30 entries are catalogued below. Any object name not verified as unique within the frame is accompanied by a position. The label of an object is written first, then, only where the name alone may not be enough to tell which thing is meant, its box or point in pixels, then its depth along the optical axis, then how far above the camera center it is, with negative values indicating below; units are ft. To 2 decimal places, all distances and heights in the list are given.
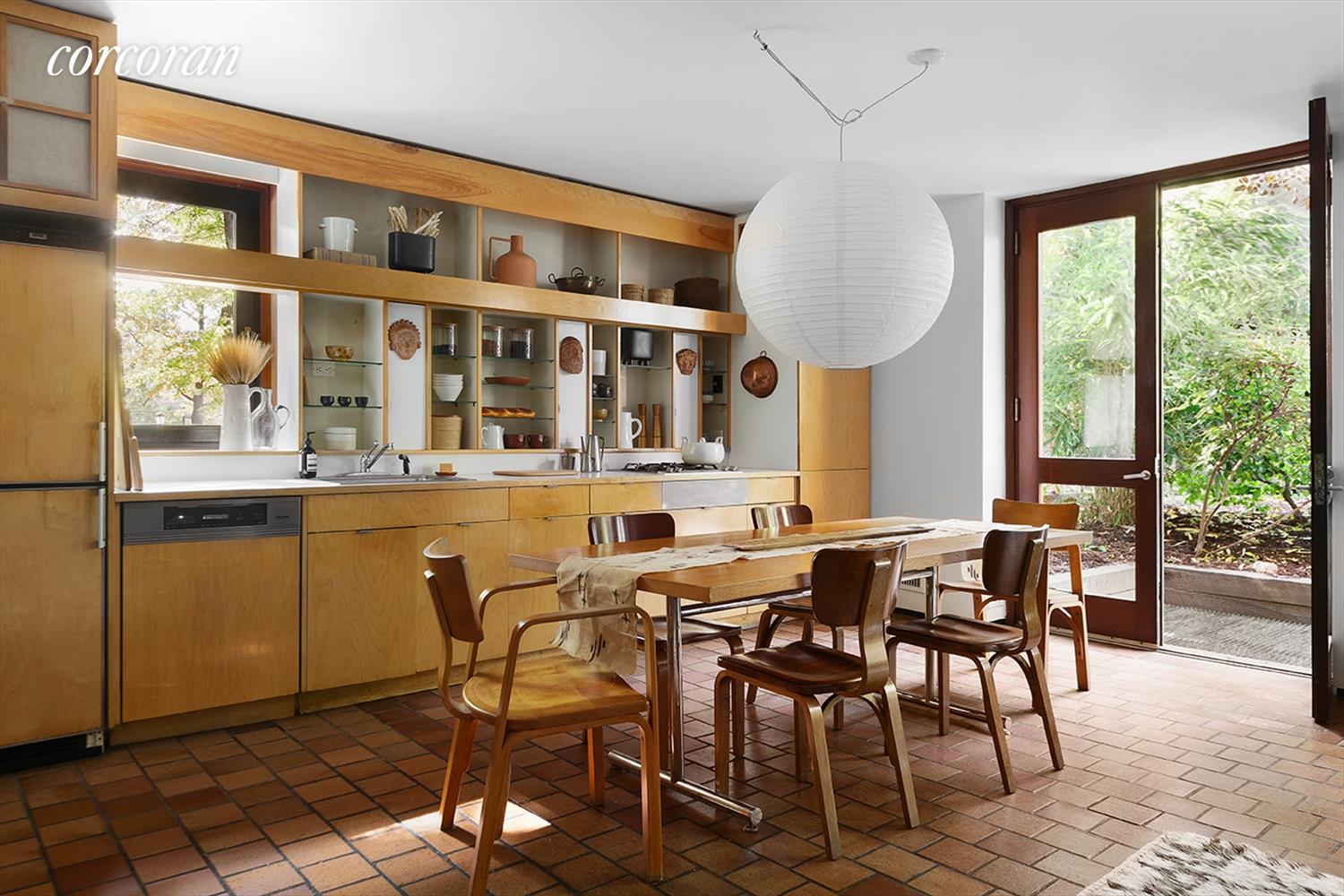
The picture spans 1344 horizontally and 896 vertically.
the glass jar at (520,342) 17.78 +2.04
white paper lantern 9.95 +2.09
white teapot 19.74 -0.10
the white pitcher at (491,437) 17.38 +0.21
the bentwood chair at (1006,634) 10.41 -2.20
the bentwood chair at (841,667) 8.69 -2.19
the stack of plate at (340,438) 15.33 +0.17
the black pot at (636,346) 19.54 +2.19
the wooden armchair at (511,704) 7.59 -2.21
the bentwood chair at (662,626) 10.82 -2.20
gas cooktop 18.75 -0.41
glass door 17.49 +1.29
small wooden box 14.80 +3.13
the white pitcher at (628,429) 19.81 +0.42
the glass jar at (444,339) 16.77 +1.99
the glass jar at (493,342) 17.47 +2.01
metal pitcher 18.22 -0.13
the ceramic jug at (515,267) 17.37 +3.42
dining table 8.87 -1.29
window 14.16 +2.16
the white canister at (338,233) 15.11 +3.53
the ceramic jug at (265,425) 14.64 +0.38
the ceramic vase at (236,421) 14.43 +0.43
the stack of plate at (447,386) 16.79 +1.13
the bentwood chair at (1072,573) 14.33 -2.05
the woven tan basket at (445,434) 16.66 +0.27
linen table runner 8.95 -1.44
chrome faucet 15.52 -0.16
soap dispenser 14.75 -0.22
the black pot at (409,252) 15.60 +3.34
